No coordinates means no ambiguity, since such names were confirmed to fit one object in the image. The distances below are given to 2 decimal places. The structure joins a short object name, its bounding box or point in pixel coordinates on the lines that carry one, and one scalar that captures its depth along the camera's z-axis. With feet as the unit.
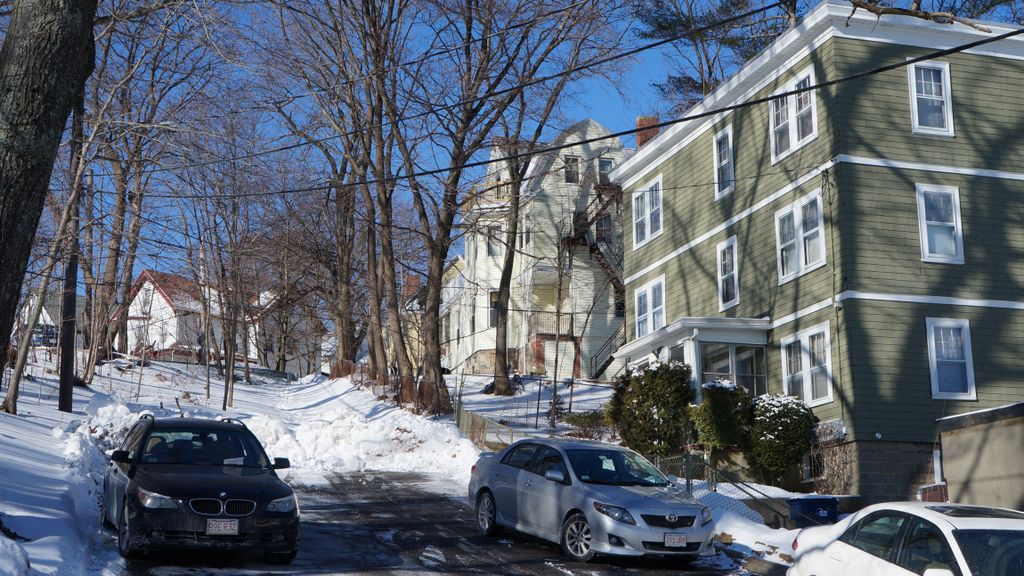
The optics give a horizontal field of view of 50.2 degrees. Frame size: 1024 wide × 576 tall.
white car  28.96
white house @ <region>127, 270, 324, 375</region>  186.29
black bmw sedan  38.60
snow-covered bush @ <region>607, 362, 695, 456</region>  84.84
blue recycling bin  59.31
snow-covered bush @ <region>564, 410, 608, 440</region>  95.96
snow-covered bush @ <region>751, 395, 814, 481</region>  79.30
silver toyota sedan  44.78
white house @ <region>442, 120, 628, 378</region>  159.12
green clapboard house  80.28
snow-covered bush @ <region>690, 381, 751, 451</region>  80.48
